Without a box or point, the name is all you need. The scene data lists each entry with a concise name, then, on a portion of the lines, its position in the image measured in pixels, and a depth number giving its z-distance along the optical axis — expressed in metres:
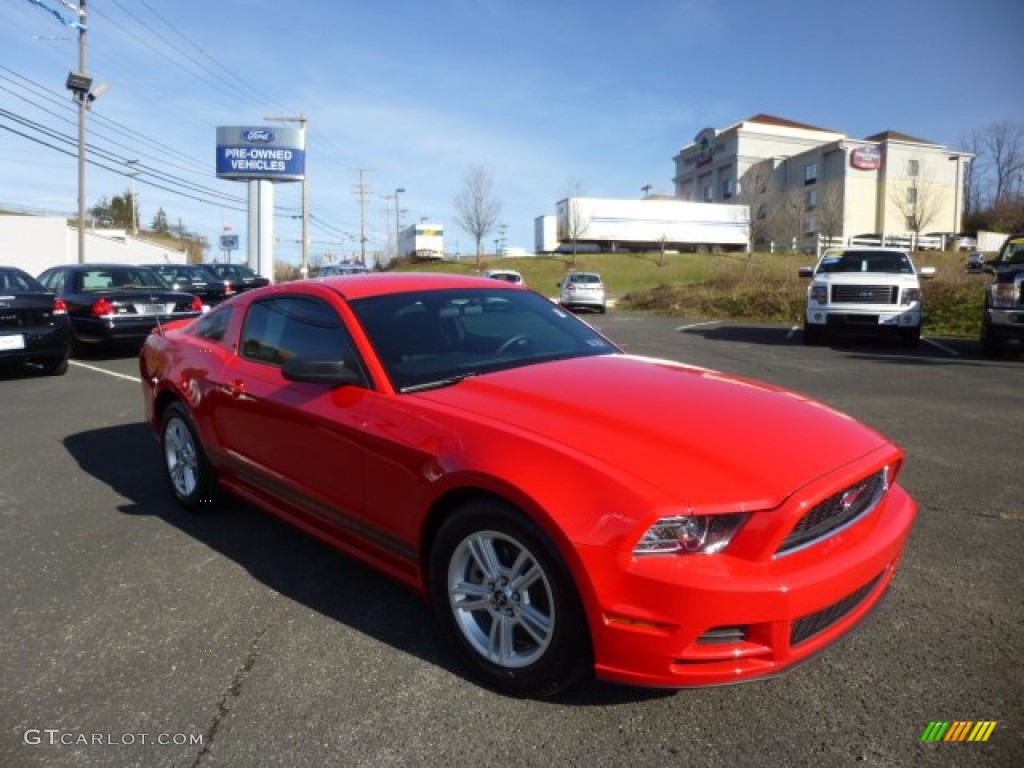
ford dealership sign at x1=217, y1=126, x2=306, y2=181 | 45.22
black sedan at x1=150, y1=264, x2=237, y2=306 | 18.69
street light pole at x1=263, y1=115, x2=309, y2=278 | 47.50
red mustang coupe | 2.23
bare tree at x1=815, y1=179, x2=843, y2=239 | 60.62
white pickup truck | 13.29
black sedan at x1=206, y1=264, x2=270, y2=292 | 21.62
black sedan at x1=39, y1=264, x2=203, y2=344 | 11.86
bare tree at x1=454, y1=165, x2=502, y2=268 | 63.16
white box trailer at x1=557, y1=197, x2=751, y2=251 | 63.76
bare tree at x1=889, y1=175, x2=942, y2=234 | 64.25
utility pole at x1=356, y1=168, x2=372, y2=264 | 70.39
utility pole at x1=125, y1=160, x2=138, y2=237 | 78.86
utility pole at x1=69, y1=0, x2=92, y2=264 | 25.22
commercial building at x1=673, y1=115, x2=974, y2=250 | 62.34
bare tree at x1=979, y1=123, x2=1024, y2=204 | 79.75
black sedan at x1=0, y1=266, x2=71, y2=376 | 9.73
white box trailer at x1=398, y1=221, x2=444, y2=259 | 60.59
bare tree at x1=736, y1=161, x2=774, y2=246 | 62.50
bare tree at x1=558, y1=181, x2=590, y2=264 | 62.78
